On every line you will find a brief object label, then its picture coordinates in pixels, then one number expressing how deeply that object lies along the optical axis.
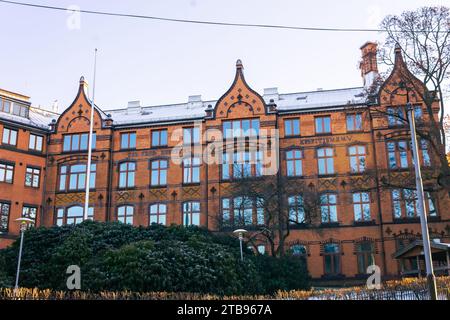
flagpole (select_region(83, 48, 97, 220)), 36.88
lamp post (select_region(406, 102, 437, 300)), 15.50
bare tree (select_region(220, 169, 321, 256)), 32.94
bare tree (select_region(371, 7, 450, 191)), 26.92
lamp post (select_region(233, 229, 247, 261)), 27.22
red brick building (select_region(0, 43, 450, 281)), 37.75
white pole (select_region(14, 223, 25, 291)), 22.74
